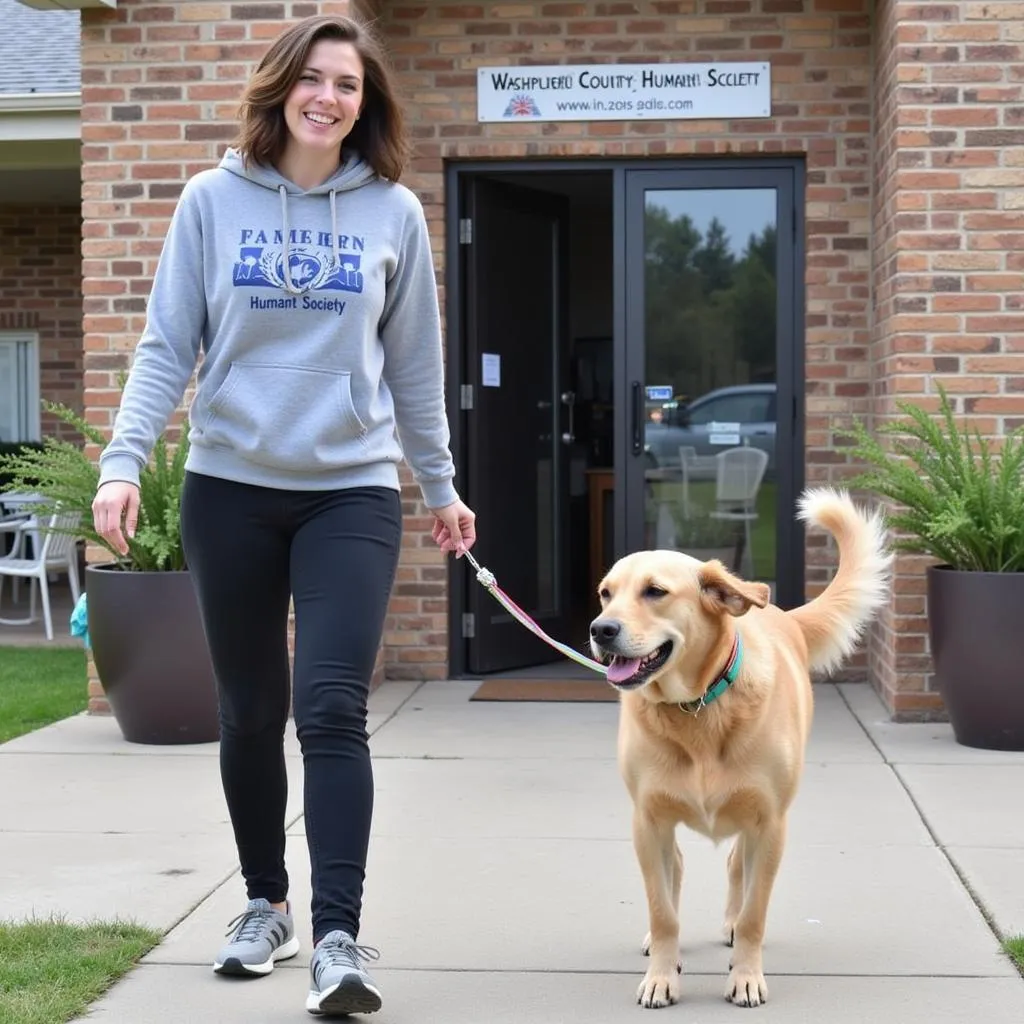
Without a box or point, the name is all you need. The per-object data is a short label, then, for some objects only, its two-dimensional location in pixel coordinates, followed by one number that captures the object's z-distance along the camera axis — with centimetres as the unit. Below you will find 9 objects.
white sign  733
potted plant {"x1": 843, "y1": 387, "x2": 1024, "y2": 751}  586
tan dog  315
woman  310
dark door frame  747
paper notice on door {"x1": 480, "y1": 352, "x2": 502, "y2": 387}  780
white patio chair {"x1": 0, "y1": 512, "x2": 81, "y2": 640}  988
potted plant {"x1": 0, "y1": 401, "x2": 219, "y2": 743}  606
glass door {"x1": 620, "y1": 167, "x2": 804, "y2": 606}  751
